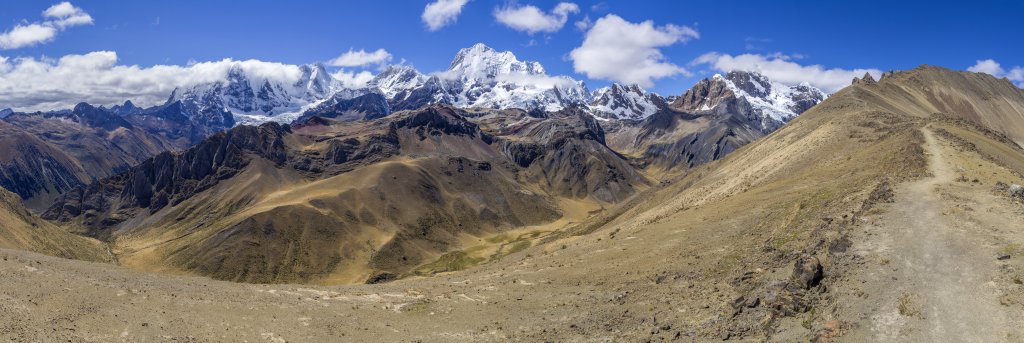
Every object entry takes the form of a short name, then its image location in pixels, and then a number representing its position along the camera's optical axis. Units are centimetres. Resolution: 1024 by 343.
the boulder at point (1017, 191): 3650
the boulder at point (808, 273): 2764
